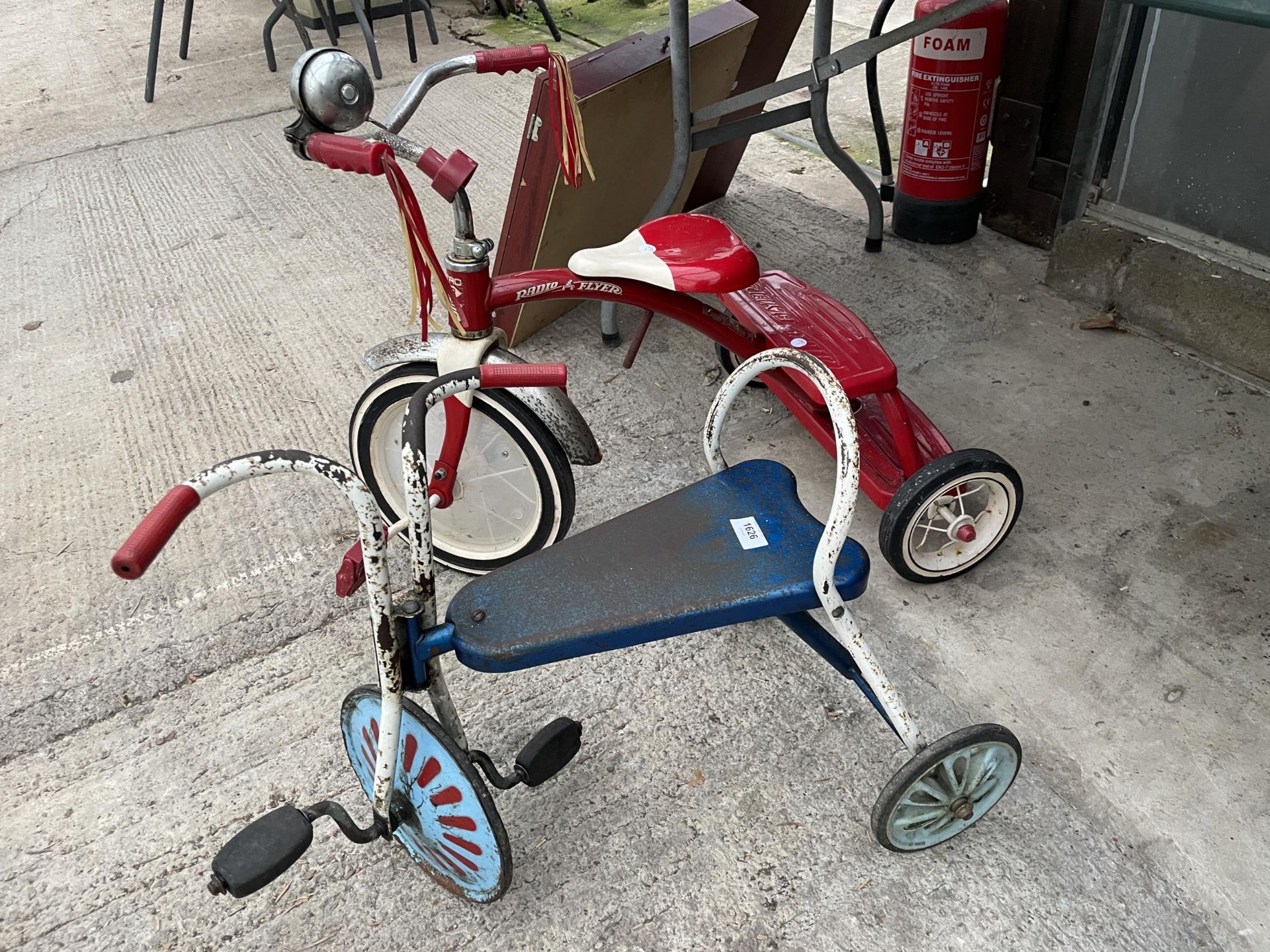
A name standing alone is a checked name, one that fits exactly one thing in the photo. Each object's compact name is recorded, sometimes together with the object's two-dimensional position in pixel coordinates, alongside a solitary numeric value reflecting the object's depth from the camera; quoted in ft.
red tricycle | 5.68
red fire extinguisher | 9.20
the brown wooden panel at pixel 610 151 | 8.20
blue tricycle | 4.02
